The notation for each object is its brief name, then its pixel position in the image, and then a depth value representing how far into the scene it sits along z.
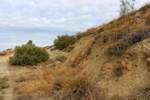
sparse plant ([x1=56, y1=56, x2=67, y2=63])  8.02
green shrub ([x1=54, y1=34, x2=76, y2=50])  10.21
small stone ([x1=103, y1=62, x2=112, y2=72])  3.92
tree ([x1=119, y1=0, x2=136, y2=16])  9.55
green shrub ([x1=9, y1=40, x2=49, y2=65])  8.36
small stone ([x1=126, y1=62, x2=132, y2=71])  3.53
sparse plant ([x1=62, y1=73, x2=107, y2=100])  3.18
